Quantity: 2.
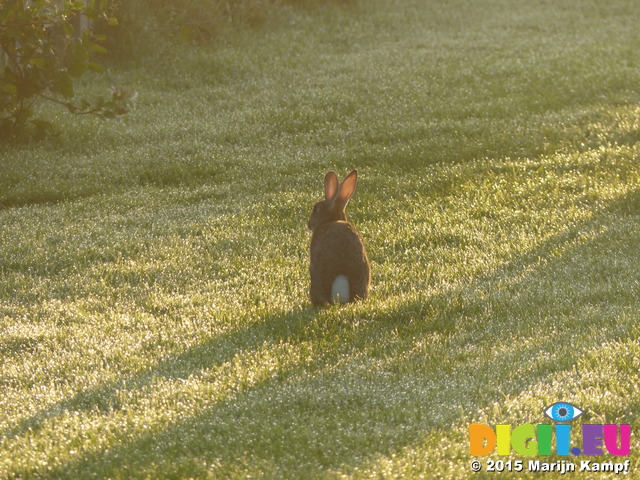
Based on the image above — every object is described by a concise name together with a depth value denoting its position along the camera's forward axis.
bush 23.45
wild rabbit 15.17
